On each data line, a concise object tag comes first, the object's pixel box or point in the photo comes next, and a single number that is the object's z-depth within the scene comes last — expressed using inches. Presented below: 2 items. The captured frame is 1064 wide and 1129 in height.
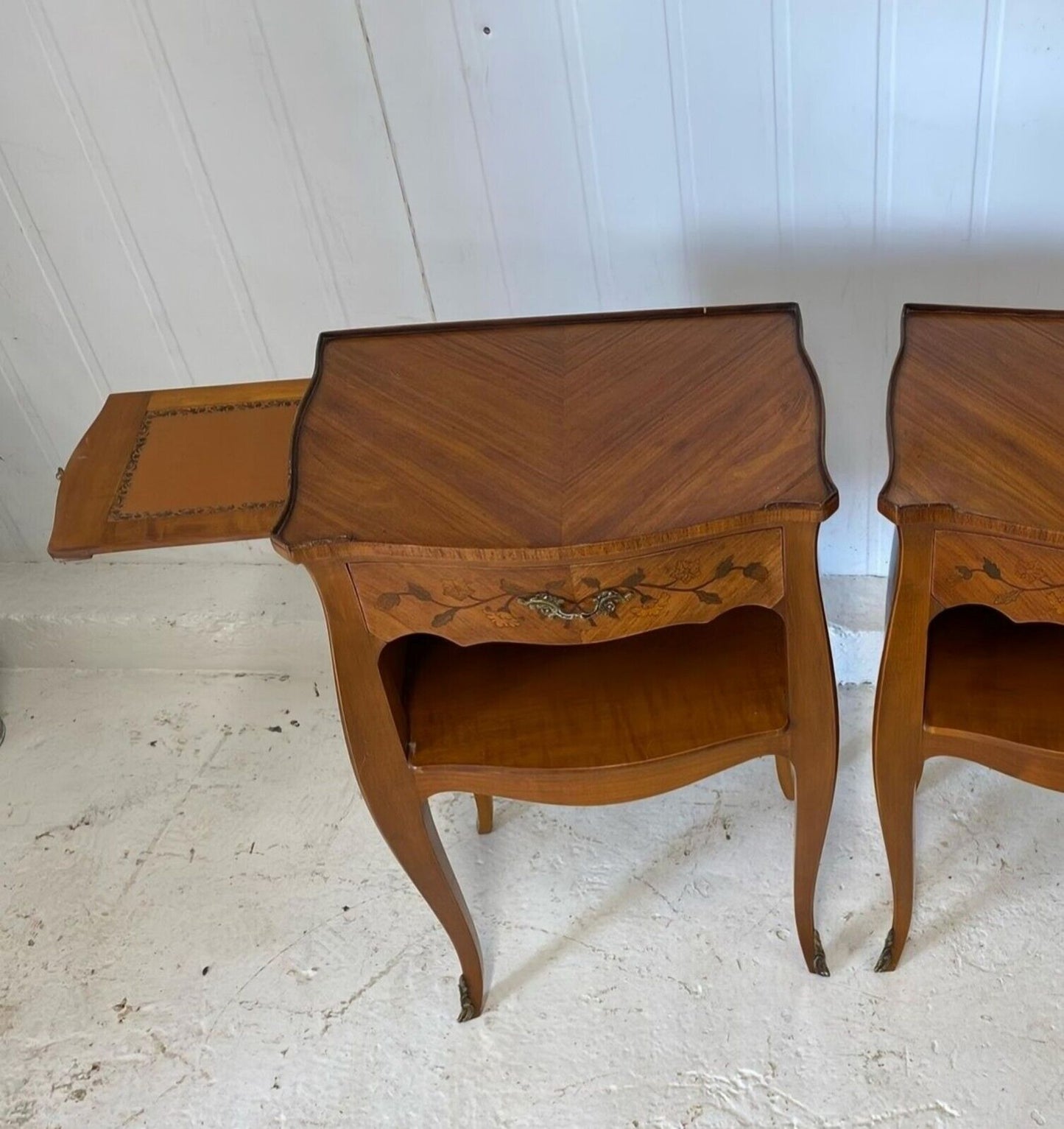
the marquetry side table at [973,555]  35.1
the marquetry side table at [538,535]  35.7
